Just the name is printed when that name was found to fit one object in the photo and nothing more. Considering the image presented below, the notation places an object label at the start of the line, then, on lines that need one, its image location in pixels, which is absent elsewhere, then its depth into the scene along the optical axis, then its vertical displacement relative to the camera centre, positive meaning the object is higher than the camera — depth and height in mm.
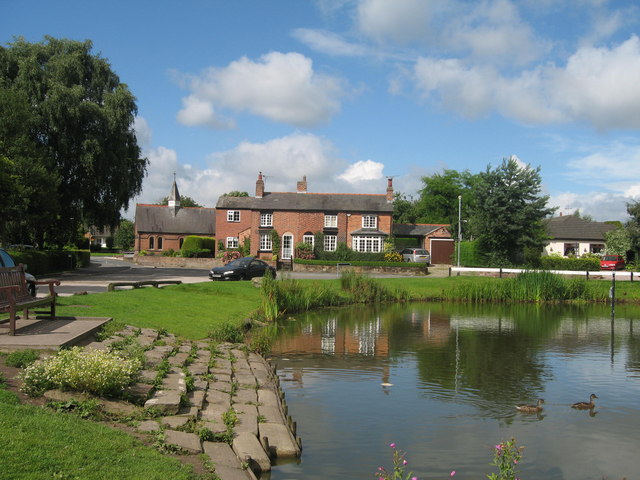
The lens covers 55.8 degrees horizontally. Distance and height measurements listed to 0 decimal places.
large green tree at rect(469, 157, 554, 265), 48938 +3437
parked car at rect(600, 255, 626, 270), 53594 -684
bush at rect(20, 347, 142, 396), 7863 -1708
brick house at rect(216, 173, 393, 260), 58906 +2752
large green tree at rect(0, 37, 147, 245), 30453 +6348
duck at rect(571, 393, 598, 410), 11445 -2857
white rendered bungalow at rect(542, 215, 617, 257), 71938 +2116
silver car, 57619 -428
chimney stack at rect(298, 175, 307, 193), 62562 +6565
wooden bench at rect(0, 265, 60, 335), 10721 -1045
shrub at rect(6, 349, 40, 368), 8867 -1699
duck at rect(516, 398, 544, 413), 11078 -2850
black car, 34531 -1270
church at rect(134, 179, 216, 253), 75750 +2851
